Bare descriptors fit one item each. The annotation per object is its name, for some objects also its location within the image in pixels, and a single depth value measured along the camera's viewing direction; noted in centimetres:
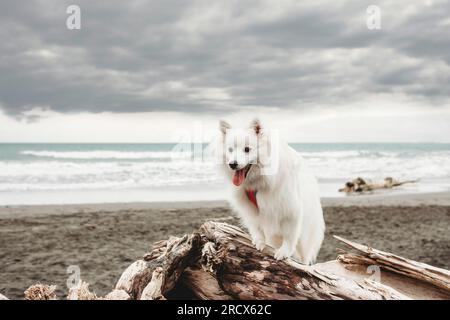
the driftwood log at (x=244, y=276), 394
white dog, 376
